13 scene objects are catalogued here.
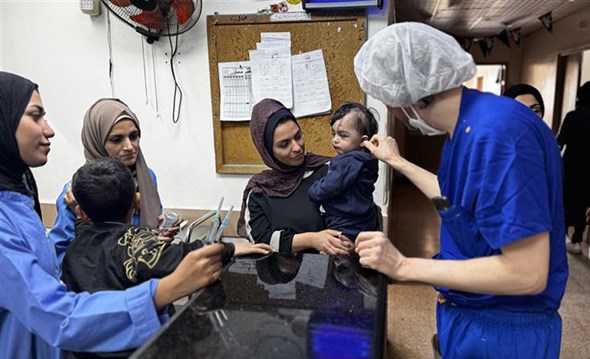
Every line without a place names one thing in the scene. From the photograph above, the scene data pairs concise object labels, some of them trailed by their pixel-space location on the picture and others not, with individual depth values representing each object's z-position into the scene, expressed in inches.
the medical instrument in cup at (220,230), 40.5
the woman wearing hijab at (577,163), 143.4
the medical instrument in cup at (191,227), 41.0
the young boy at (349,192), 56.8
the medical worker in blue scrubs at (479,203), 31.9
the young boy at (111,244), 38.8
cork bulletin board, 91.9
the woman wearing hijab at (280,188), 57.1
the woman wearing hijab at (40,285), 32.9
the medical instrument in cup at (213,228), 40.1
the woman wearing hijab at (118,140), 62.6
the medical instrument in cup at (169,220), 62.1
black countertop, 27.9
